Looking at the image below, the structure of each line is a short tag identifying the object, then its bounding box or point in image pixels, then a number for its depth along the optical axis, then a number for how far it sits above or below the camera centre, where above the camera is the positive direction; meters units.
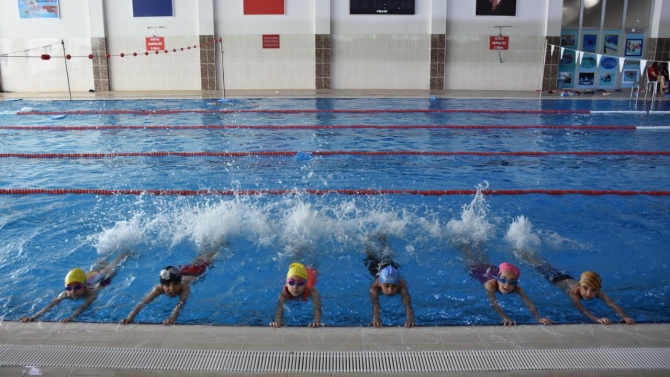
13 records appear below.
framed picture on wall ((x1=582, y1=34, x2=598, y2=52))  16.80 +0.68
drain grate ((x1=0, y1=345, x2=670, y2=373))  2.56 -1.34
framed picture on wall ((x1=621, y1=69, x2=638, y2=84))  16.86 -0.30
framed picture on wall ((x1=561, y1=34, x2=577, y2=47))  16.81 +0.77
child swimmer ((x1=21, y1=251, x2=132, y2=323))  3.71 -1.49
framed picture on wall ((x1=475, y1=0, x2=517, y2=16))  16.08 +1.65
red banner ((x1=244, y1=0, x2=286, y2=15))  16.06 +1.70
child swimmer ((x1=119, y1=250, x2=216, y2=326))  3.53 -1.46
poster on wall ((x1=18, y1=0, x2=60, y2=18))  15.93 +1.67
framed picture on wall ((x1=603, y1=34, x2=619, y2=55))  16.72 +0.64
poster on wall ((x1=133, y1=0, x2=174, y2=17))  15.92 +1.68
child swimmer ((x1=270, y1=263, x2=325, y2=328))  3.54 -1.41
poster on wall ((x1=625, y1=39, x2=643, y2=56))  16.72 +0.58
